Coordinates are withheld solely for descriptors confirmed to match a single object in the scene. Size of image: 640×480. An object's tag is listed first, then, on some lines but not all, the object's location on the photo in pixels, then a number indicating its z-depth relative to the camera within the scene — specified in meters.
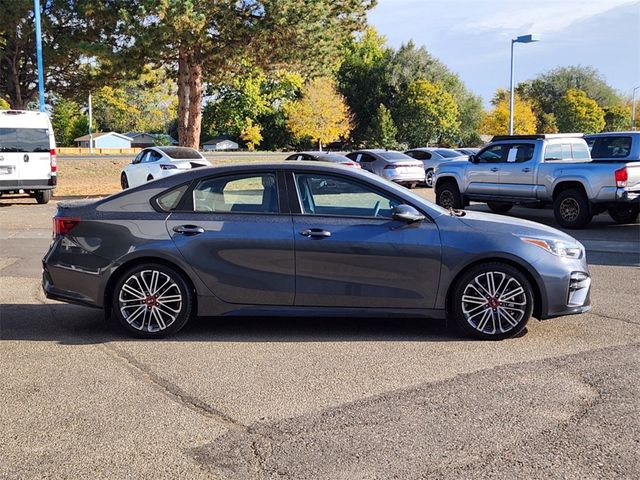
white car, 19.62
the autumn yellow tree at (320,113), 64.25
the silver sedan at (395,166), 24.38
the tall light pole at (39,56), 22.23
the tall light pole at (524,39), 29.34
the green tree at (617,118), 79.25
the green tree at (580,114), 74.00
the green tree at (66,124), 100.06
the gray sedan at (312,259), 5.68
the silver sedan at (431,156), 26.67
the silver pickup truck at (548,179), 12.95
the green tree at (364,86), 76.00
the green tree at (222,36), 22.52
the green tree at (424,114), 70.62
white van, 17.45
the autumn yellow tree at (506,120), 68.69
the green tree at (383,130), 71.62
